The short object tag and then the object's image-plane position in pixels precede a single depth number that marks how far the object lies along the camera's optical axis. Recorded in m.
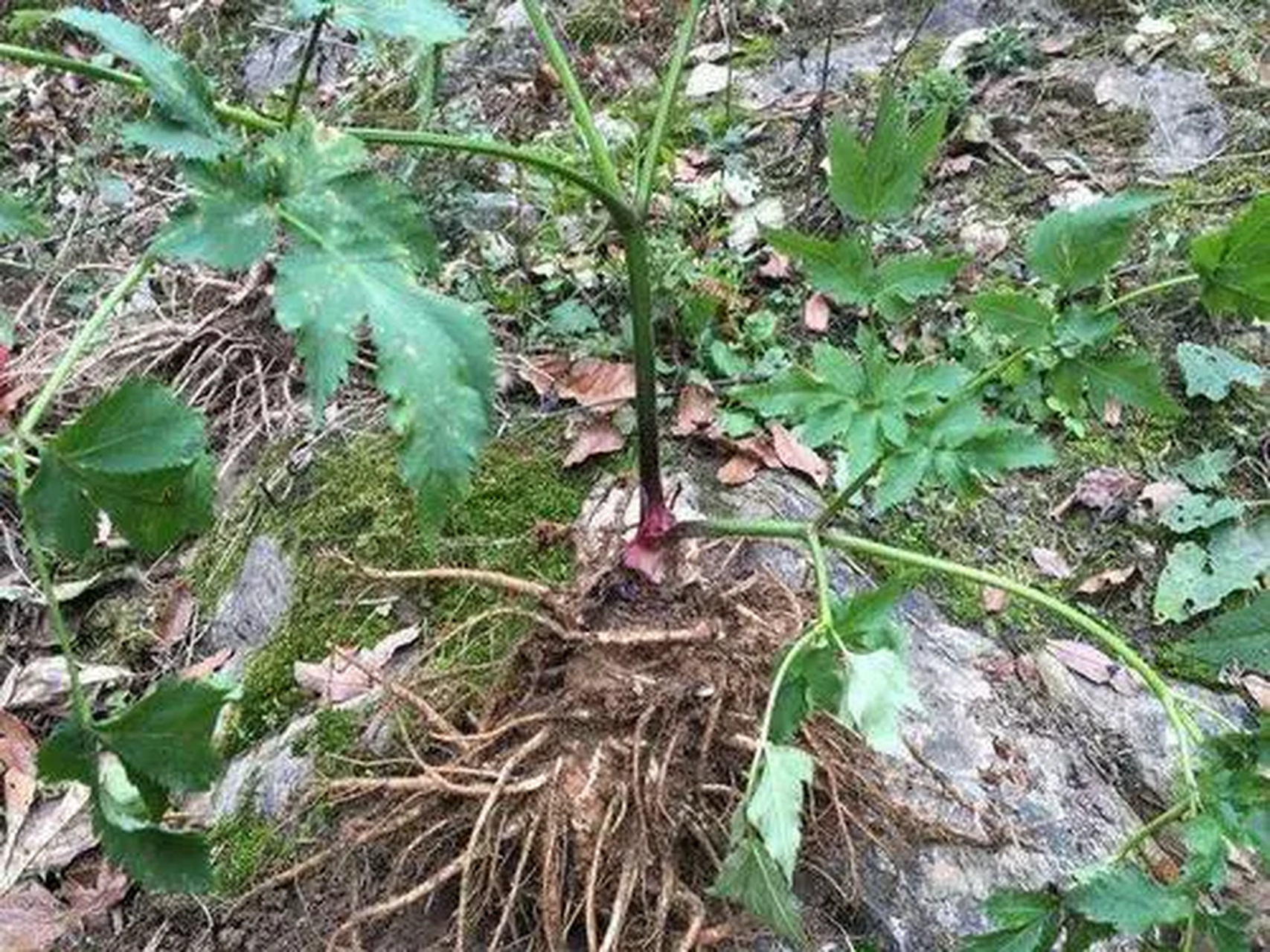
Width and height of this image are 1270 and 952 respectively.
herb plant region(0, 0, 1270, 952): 0.87
